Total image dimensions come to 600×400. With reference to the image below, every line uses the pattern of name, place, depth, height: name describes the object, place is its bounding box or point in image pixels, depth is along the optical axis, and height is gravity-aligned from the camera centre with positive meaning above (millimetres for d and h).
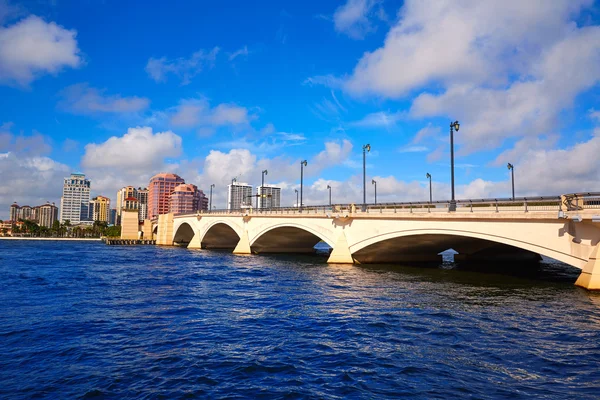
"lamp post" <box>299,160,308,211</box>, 56581 +9096
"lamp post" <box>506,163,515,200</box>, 51394 +8227
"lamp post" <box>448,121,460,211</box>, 31156 +6910
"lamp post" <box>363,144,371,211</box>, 45219 +7843
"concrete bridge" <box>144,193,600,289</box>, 21156 +140
